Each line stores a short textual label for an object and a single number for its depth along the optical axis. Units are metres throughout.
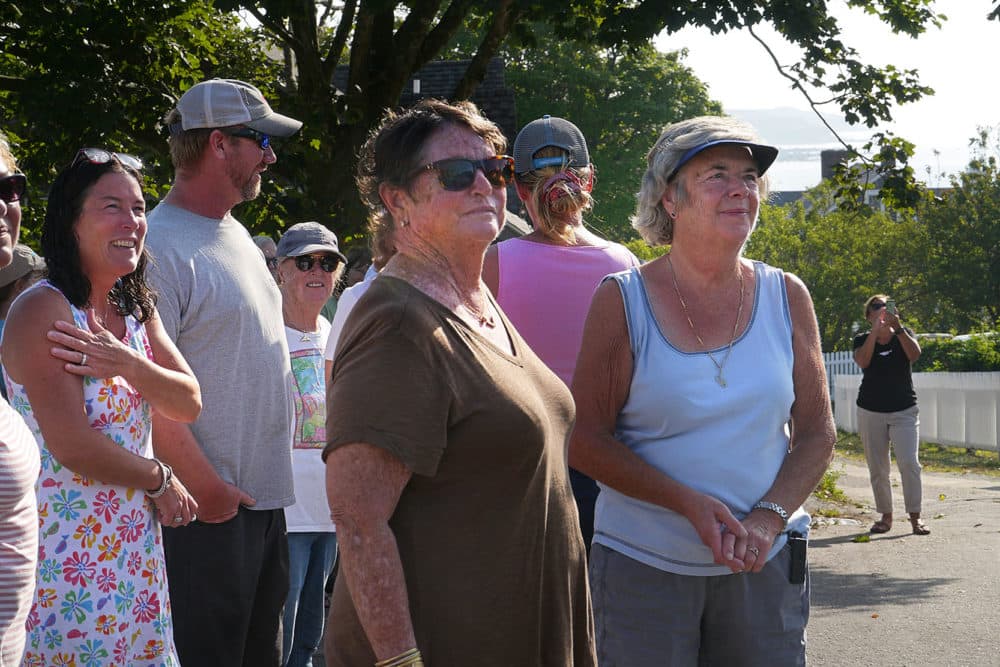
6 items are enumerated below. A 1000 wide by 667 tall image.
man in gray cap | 3.88
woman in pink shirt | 4.45
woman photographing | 11.80
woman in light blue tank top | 3.43
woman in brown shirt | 2.50
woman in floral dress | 3.18
